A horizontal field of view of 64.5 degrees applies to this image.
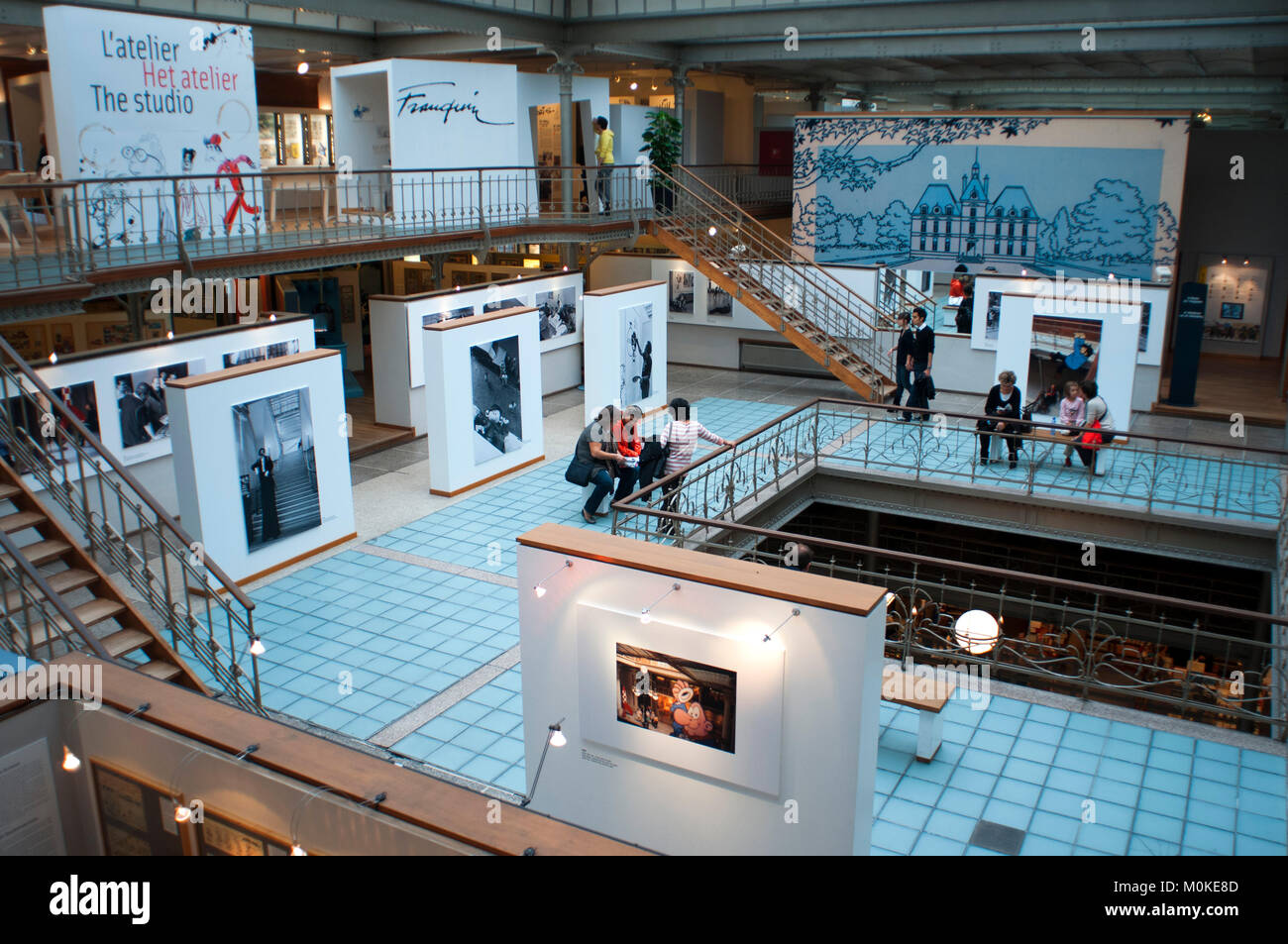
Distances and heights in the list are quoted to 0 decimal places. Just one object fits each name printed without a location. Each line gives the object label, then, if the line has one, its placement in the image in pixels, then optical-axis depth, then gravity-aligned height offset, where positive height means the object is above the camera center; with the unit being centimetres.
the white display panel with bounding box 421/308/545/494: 1341 -245
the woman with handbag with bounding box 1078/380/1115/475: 1386 -289
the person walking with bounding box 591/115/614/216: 1956 +111
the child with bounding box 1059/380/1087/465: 1434 -263
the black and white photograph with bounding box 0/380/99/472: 1009 -203
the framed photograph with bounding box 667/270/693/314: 2161 -162
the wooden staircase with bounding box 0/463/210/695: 766 -283
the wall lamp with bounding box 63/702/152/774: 415 -214
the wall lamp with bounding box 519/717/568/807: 596 -300
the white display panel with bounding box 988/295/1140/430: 1508 -199
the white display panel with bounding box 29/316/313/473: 1091 -172
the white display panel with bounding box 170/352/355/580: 1024 -258
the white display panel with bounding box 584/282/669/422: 1612 -209
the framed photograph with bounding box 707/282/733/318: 2122 -174
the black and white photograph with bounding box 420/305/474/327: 1603 -156
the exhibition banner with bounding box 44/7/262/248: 1264 +127
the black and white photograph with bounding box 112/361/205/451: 1148 -209
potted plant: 2073 +138
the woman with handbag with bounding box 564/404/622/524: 1274 -300
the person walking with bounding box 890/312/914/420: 1669 -229
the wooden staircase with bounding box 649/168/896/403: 1850 -143
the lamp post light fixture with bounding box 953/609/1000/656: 816 -326
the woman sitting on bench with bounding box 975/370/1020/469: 1451 -271
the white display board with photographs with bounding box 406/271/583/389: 1596 -147
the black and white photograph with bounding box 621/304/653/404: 1677 -226
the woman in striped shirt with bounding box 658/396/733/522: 1243 -263
